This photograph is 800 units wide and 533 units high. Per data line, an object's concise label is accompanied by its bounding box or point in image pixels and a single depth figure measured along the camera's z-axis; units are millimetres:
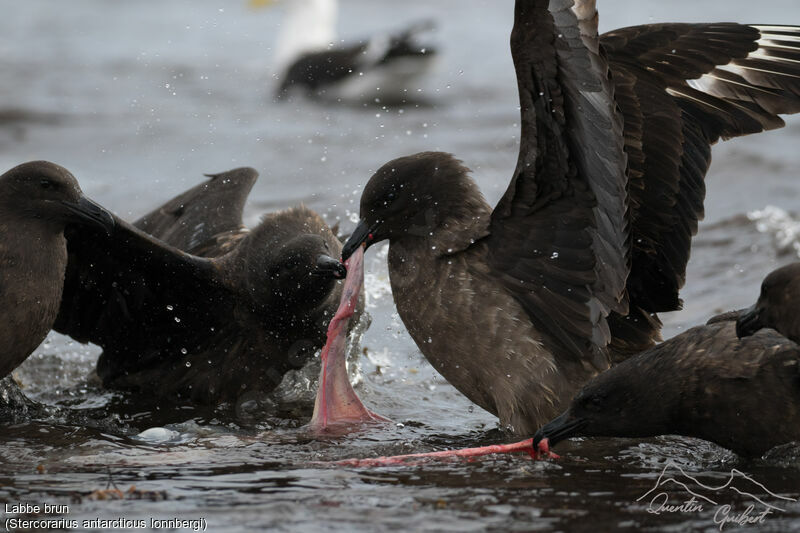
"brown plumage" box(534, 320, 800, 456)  8820
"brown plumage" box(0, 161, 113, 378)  10305
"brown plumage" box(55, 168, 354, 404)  11445
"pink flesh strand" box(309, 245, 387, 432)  10398
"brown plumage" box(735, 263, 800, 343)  8367
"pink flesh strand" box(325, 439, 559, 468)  8742
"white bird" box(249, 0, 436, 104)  27141
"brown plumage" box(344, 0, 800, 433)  9156
